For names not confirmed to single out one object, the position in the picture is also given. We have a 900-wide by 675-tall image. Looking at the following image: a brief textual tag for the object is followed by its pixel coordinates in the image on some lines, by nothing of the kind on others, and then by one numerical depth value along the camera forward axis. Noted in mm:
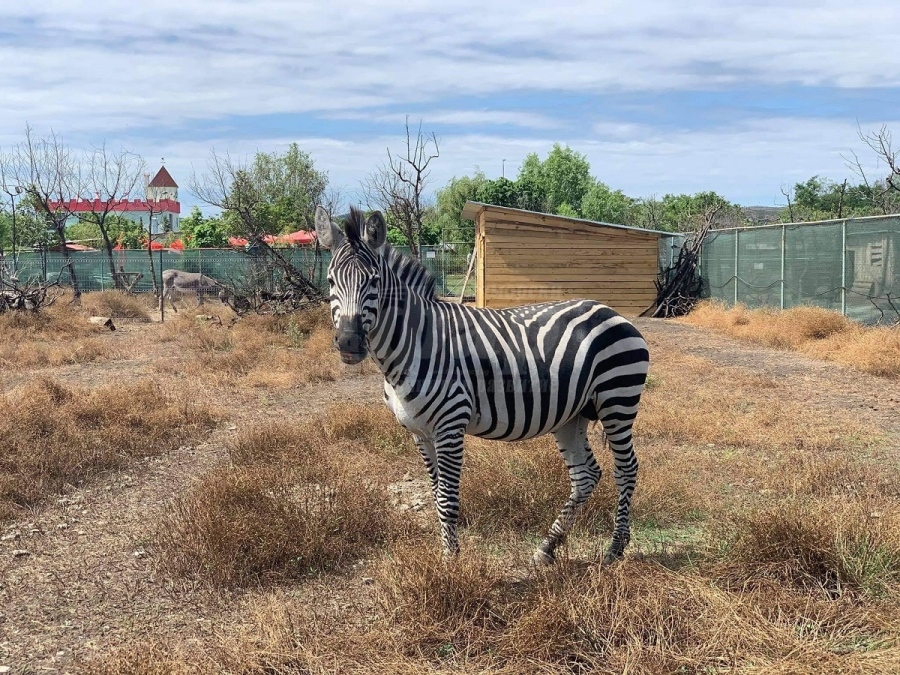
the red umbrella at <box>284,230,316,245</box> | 35362
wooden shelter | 21609
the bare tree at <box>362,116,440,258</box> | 17750
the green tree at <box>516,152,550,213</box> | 47503
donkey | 26000
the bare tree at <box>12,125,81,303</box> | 29453
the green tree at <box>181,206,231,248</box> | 46875
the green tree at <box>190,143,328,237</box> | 39162
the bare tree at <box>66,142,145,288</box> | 29116
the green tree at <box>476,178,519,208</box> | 46625
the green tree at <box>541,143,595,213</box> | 56125
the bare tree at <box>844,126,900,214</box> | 16013
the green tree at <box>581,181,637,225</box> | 52281
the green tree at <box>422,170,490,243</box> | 50000
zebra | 4254
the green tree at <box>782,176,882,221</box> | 35344
